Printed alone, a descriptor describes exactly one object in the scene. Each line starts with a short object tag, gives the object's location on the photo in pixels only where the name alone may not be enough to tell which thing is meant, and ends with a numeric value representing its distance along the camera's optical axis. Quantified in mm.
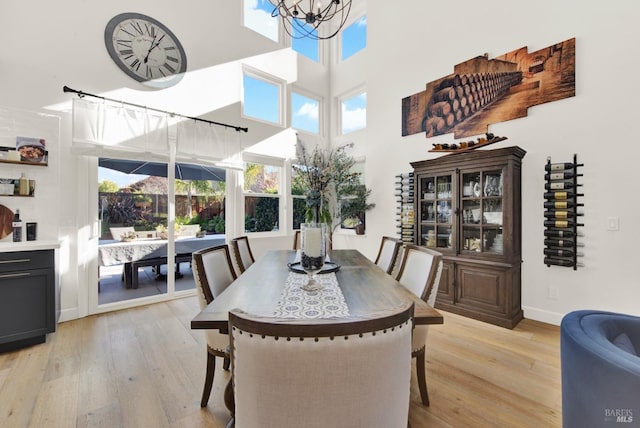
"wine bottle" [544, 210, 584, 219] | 2763
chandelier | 5439
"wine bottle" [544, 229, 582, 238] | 2806
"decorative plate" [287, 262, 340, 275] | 1976
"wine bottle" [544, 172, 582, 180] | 2777
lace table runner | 1193
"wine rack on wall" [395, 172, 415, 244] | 3996
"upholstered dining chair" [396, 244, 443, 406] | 1668
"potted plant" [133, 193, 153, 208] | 3646
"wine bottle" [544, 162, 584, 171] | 2779
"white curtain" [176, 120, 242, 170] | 3838
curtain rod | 3066
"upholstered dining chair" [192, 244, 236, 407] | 1635
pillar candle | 1639
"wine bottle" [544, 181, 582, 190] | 2784
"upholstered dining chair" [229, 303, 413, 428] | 695
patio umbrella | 3482
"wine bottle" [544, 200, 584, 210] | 2774
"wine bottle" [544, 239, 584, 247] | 2797
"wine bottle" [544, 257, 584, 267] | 2815
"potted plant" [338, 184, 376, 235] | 4961
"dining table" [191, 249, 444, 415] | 1159
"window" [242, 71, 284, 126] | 4797
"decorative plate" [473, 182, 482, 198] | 3193
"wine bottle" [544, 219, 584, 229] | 2777
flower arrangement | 4988
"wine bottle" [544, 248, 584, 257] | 2814
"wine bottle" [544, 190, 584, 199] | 2775
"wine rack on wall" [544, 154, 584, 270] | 2783
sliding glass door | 3455
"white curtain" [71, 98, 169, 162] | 3074
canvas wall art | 2924
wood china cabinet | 2947
